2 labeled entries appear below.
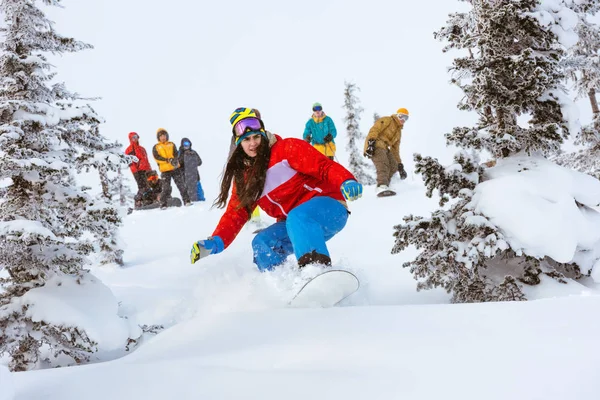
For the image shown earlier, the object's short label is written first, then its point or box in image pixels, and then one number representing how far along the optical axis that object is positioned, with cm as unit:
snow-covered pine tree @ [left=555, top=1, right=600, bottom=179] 845
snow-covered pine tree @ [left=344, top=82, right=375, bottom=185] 2591
